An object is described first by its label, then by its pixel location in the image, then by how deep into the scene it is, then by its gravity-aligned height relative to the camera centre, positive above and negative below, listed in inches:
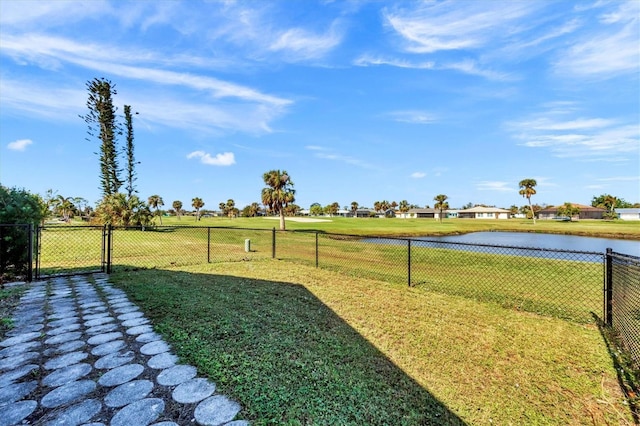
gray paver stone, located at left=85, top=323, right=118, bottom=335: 131.2 -55.7
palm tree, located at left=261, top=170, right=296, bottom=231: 1107.9 +108.4
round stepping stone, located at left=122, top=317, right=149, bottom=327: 140.5 -55.8
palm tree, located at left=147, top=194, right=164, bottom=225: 1678.0 +96.4
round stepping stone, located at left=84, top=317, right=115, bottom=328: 141.0 -55.8
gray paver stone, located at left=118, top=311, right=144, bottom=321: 150.3 -56.1
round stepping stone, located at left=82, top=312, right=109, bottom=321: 150.2 -56.0
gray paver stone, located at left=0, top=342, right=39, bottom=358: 109.6 -55.2
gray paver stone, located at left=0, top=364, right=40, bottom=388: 89.9 -54.6
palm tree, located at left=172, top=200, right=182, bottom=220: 2466.8 +113.4
